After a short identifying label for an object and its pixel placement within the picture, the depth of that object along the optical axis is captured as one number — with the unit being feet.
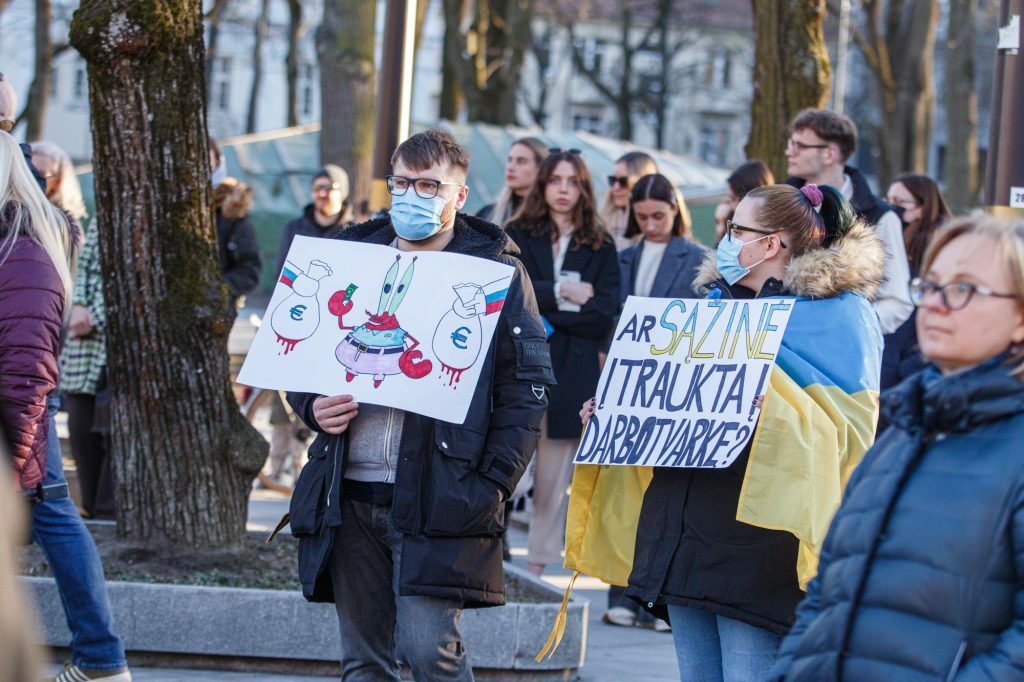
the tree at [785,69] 32.76
